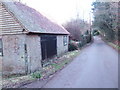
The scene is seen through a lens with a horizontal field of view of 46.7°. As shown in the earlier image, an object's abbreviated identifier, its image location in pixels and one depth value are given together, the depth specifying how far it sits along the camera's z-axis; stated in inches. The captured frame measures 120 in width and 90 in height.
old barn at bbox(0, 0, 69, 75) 407.2
